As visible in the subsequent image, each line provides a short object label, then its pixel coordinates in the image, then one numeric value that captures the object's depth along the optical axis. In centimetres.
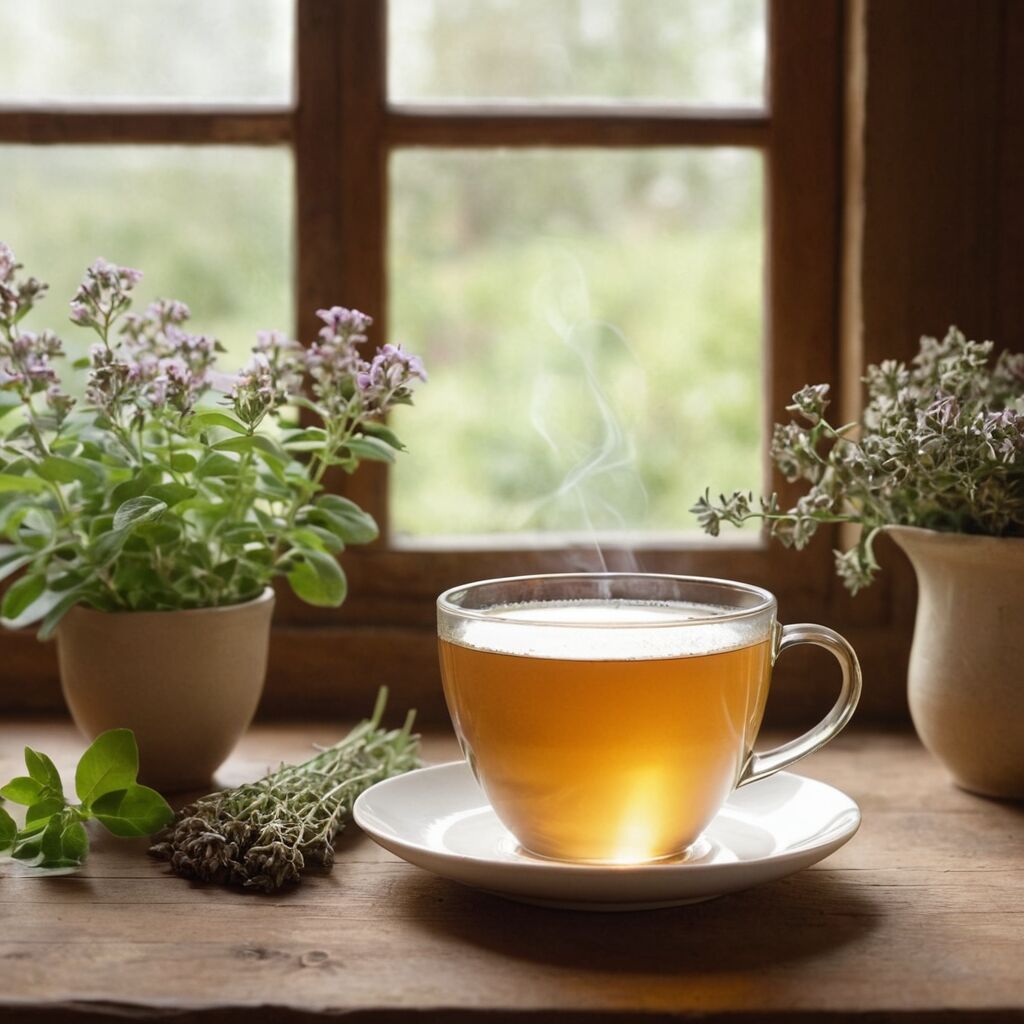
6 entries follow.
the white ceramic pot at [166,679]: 100
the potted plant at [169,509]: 96
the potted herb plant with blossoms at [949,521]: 97
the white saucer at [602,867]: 74
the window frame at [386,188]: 131
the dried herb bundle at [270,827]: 86
